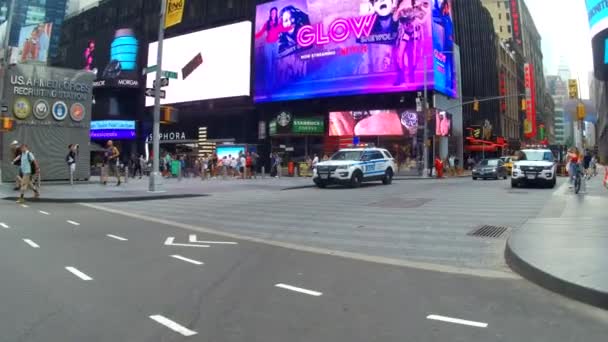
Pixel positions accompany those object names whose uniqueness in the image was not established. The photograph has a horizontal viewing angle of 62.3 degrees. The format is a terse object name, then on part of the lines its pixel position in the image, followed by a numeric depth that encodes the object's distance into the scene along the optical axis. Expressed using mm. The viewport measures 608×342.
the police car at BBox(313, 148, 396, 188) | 22281
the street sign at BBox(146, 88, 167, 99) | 18672
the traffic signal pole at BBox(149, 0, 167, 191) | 18594
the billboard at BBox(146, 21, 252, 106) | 48844
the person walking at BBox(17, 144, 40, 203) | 15562
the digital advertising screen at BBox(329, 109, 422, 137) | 40375
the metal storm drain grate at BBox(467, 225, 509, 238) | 9500
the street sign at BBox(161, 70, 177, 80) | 18703
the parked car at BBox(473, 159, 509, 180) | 32441
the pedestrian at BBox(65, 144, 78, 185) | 20953
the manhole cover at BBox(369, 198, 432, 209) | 14522
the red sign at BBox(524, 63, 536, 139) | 90125
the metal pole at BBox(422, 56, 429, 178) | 35094
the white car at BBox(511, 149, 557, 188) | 21594
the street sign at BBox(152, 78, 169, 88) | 18692
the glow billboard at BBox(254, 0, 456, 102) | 40062
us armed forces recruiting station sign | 21609
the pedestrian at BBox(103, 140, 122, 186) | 22048
